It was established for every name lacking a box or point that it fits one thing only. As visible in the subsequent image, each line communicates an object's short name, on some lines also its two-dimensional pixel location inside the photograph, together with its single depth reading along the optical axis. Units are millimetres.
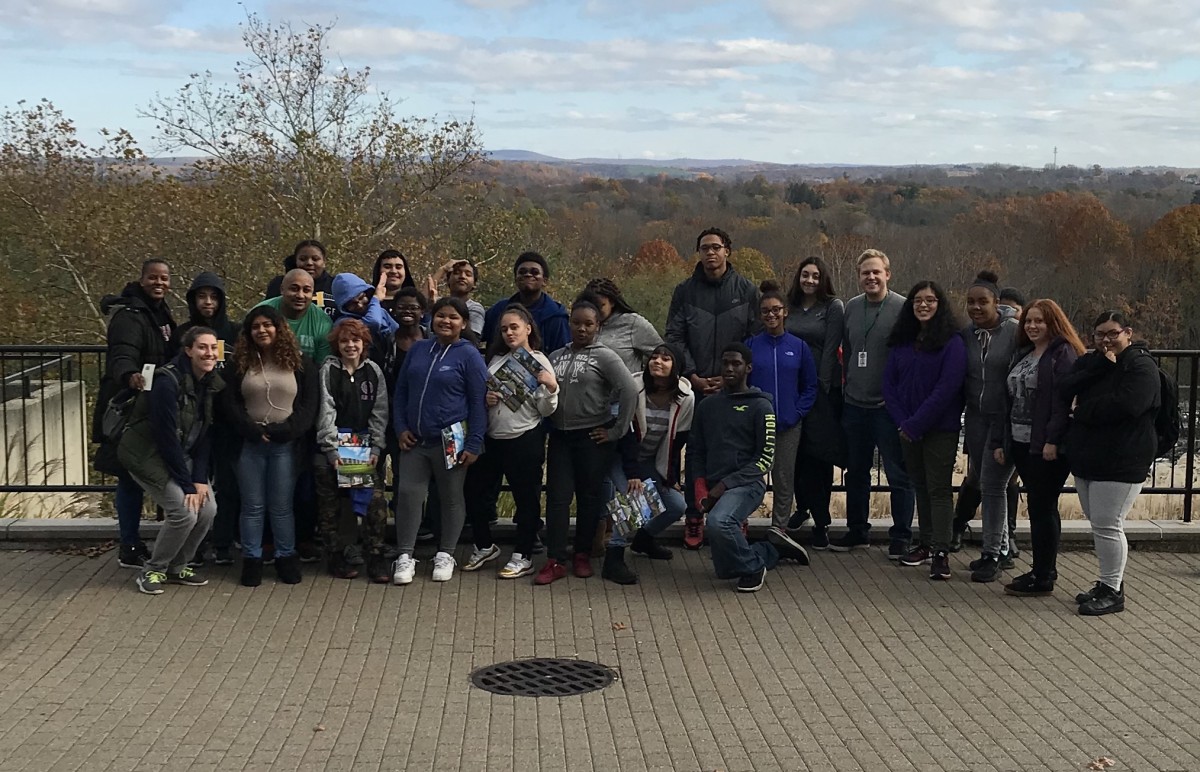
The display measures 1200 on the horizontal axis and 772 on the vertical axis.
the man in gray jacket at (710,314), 8320
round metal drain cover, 6030
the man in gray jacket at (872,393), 8172
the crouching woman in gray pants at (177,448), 7402
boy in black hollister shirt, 7633
